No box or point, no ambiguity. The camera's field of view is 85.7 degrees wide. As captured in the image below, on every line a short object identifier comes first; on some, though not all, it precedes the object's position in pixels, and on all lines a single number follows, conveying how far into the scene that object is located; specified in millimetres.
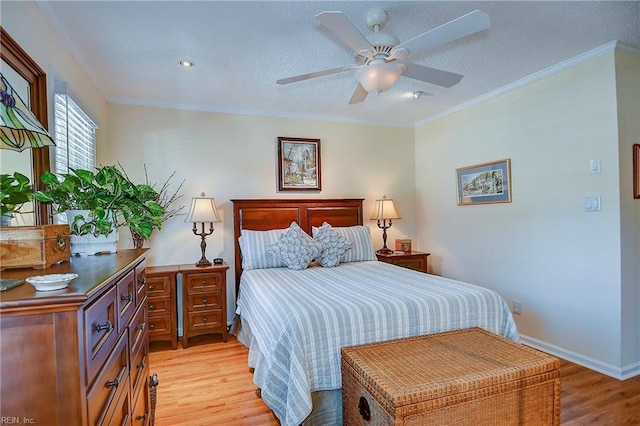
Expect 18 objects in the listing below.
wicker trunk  1501
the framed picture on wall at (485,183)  3469
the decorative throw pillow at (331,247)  3486
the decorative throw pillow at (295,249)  3340
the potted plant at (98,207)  1588
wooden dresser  760
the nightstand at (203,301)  3375
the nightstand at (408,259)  4141
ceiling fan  1733
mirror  1697
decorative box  1129
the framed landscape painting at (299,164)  4121
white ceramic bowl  822
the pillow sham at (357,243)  3781
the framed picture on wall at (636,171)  2656
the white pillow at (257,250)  3473
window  2137
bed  1864
